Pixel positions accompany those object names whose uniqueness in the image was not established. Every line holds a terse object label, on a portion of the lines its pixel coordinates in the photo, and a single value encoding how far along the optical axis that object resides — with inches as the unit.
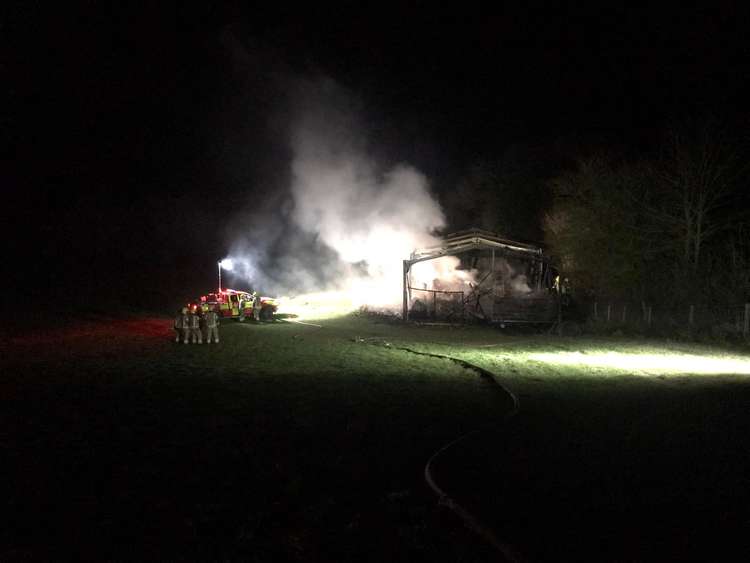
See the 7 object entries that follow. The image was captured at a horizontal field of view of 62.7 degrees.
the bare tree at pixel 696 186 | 1041.5
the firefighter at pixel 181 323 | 816.3
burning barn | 1051.3
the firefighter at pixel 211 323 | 823.8
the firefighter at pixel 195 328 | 816.9
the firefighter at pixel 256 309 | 1216.2
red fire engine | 1199.6
